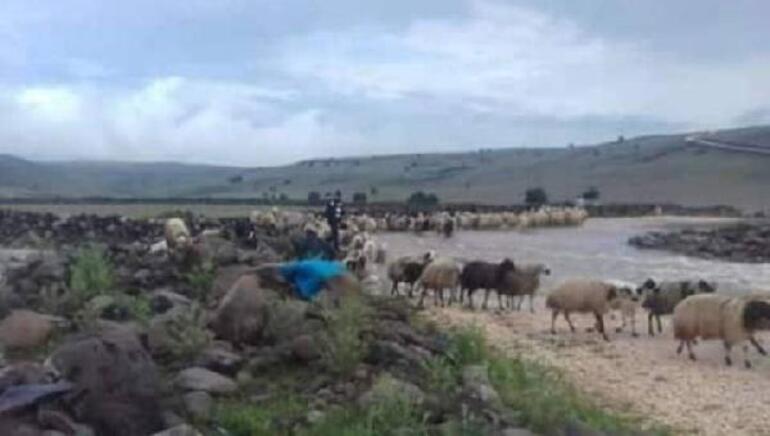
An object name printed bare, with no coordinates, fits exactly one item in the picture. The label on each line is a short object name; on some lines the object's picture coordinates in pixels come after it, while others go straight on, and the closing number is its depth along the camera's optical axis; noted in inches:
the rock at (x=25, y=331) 490.6
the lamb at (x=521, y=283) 898.7
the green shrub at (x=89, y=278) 581.1
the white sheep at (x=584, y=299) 751.7
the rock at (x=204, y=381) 403.5
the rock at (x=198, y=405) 375.9
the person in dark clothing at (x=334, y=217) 1157.6
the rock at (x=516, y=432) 358.0
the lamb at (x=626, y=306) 773.9
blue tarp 609.3
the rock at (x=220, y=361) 440.5
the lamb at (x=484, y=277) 905.5
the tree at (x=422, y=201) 2789.1
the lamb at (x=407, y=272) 940.6
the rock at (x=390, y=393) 380.8
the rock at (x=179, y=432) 329.4
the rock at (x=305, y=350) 454.3
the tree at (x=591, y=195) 3676.2
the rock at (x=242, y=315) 485.4
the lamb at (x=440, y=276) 903.7
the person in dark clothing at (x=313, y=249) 898.1
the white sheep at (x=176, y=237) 819.1
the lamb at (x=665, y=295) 809.5
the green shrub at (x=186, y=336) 444.1
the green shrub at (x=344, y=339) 435.2
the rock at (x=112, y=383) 348.2
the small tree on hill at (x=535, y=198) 3272.6
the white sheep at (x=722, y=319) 642.2
